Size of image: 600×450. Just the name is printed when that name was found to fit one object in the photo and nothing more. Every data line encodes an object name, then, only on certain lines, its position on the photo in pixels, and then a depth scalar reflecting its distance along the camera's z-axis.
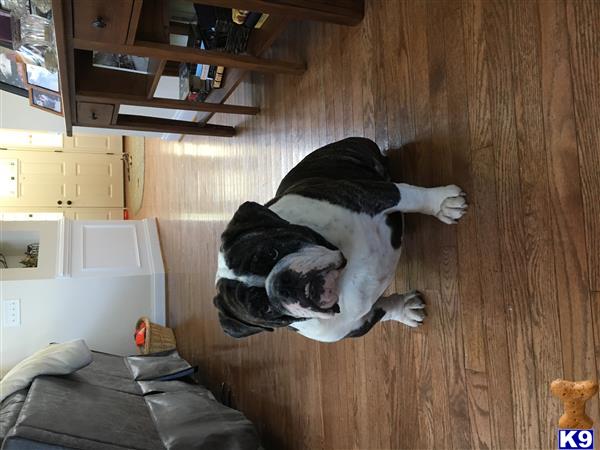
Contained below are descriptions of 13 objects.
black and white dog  1.09
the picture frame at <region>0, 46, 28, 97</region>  2.25
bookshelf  1.70
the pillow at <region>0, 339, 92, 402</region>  2.73
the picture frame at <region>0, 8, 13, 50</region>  1.83
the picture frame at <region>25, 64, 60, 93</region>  2.06
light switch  3.98
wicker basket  4.08
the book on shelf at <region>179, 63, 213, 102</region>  2.74
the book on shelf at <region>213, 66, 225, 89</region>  2.59
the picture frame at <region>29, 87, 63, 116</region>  2.21
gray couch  2.09
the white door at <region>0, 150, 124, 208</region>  7.00
